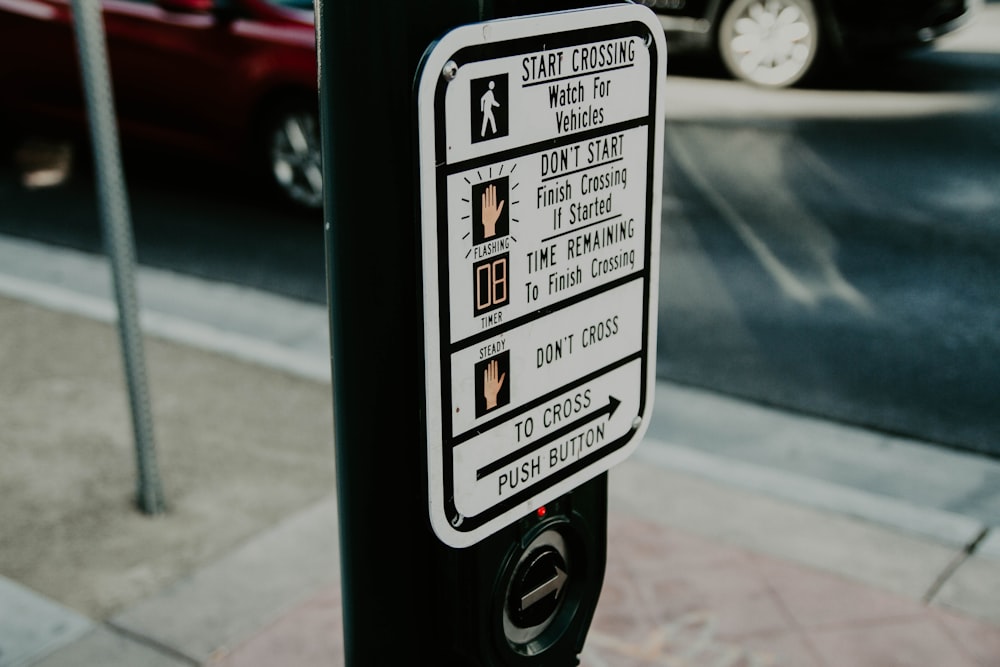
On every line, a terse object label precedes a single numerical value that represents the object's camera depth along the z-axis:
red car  7.66
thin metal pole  3.63
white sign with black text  1.33
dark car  10.41
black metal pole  1.32
